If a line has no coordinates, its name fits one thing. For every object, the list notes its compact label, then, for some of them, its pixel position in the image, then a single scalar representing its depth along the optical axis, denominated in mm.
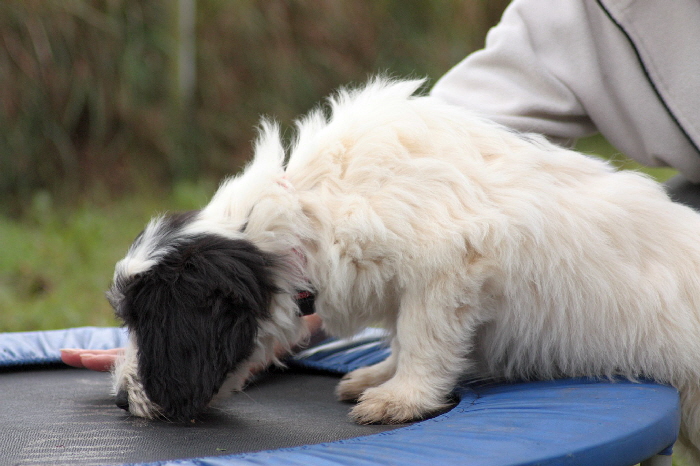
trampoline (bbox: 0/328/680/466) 2685
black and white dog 2780
